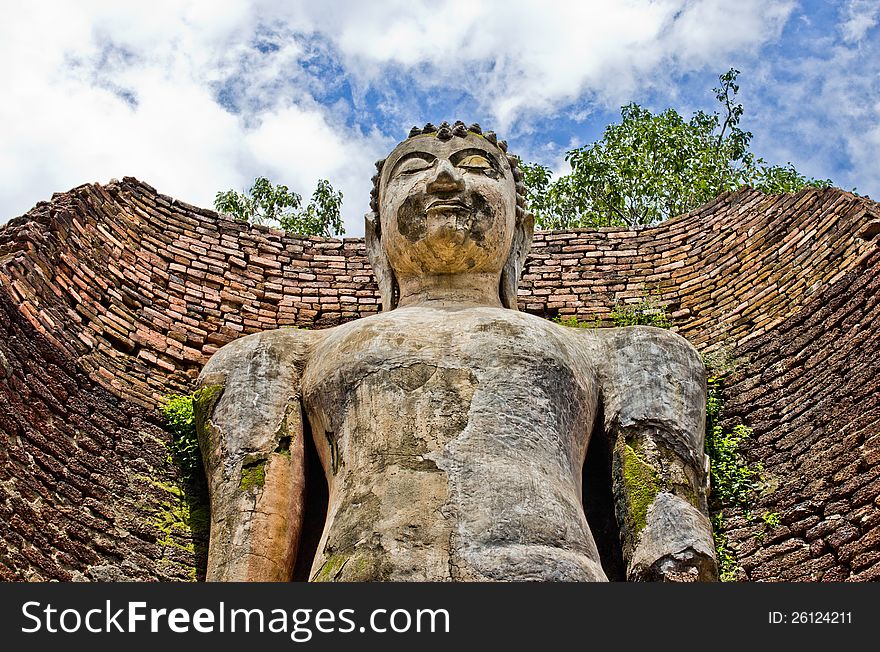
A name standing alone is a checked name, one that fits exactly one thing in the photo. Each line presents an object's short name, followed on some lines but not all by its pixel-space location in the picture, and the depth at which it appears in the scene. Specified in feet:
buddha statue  17.31
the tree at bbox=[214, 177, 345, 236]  50.80
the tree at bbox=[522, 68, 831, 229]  49.78
